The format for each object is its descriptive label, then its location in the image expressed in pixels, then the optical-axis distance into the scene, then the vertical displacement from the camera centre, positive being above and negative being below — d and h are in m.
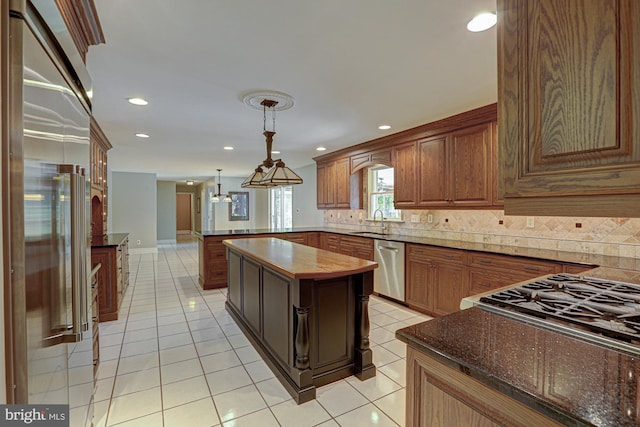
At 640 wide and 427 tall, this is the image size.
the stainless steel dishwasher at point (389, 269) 3.95 -0.78
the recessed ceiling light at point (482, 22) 1.70 +1.11
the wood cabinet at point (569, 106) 0.73 +0.29
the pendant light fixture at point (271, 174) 3.11 +0.40
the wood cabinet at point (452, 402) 0.75 -0.53
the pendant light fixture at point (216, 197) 8.94 +0.45
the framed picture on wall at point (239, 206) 10.27 +0.20
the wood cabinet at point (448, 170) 3.33 +0.52
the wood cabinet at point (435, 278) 3.27 -0.77
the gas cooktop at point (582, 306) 0.92 -0.36
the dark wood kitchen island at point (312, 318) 2.10 -0.82
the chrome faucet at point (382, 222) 4.93 -0.17
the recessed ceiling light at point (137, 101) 2.95 +1.10
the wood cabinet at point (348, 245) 4.51 -0.54
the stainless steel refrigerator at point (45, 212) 0.79 +0.00
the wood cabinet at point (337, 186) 5.50 +0.51
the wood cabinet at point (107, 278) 3.42 -0.76
